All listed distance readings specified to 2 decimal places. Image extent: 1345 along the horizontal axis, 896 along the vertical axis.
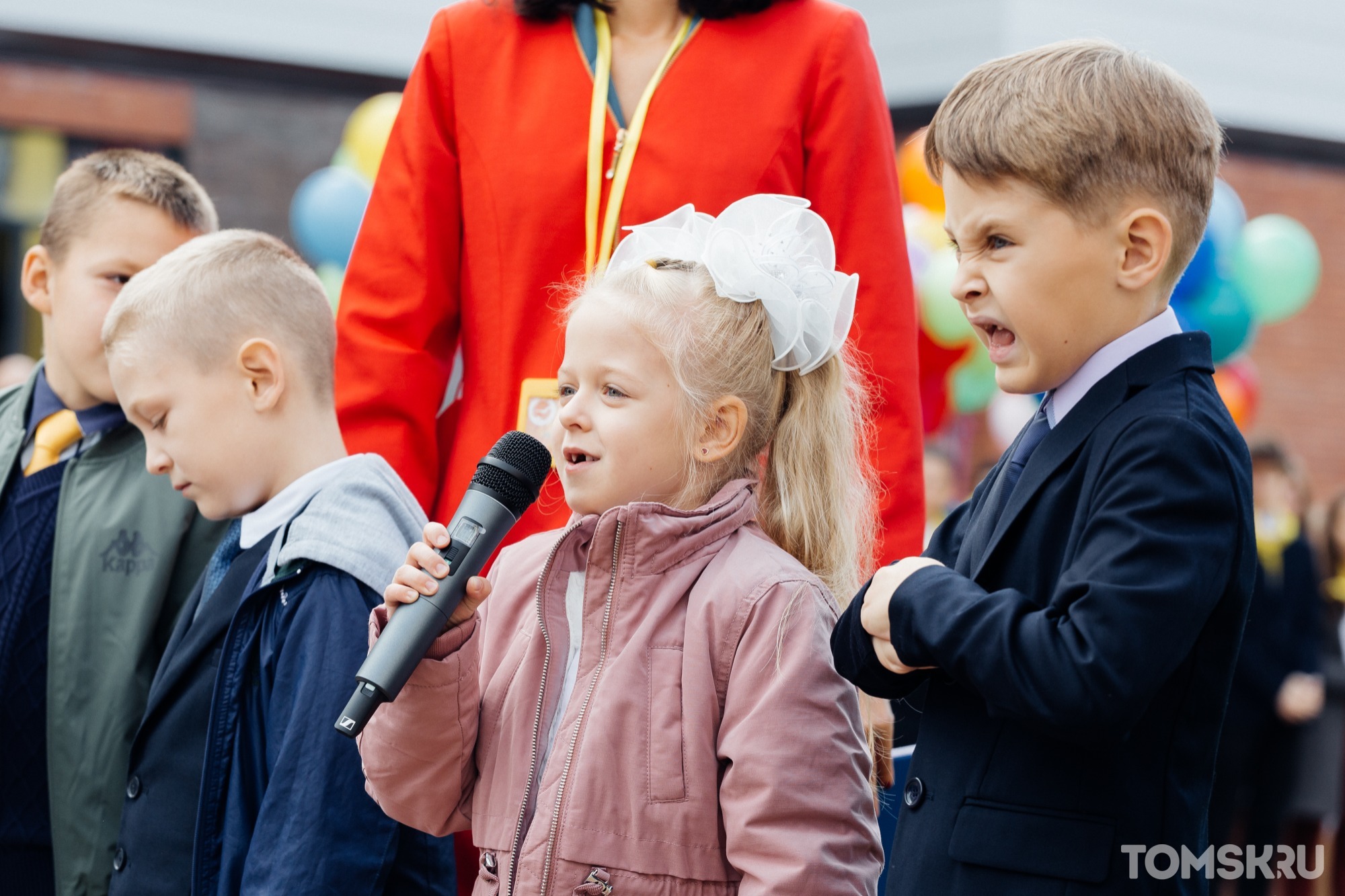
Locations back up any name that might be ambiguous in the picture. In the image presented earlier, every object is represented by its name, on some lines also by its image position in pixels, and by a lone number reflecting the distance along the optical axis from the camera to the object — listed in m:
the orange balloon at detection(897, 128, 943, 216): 12.35
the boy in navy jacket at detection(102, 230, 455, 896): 4.00
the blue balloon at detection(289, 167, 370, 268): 11.45
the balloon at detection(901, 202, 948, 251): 11.84
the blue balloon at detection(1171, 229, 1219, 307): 10.68
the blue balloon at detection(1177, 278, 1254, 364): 11.10
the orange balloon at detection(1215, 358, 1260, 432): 13.59
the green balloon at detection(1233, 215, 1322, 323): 12.94
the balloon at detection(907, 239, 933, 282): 11.48
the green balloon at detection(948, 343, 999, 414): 12.88
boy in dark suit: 2.98
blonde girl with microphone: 3.48
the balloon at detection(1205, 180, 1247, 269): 11.08
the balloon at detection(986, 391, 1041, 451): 15.12
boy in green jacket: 4.83
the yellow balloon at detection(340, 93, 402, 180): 11.53
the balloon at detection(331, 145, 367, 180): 12.16
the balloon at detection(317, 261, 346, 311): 11.46
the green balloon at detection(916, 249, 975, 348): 11.37
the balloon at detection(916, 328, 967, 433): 11.90
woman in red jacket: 4.65
